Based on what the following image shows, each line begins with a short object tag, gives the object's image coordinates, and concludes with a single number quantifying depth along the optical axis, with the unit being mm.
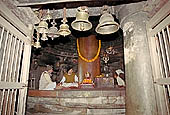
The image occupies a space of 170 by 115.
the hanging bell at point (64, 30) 2648
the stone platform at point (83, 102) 3570
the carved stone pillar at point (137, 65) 1983
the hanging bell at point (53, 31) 2983
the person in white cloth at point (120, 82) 5793
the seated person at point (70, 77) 6750
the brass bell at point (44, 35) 2748
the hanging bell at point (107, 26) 2146
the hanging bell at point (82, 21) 2193
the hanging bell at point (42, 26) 2600
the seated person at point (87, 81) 5060
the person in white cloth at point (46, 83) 5026
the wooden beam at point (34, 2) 1996
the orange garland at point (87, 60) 7473
